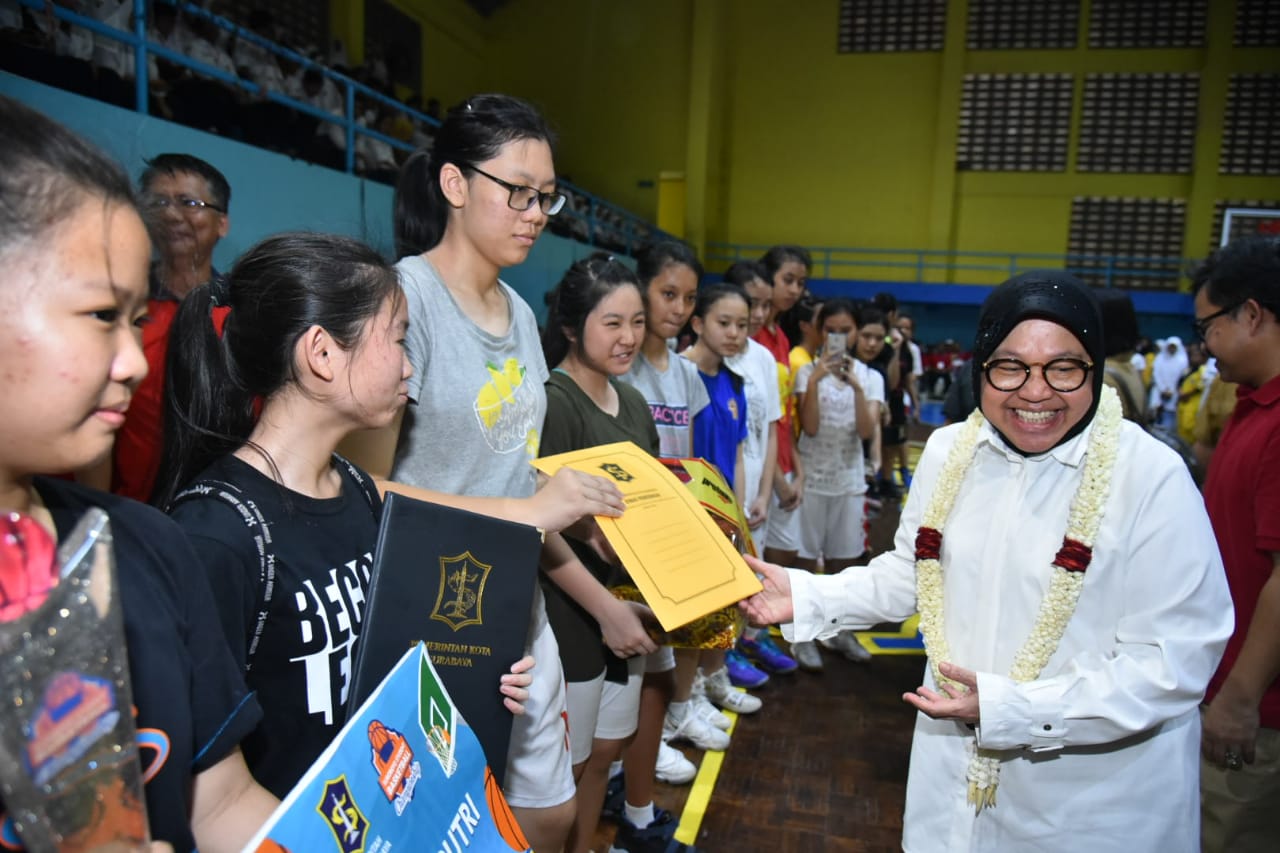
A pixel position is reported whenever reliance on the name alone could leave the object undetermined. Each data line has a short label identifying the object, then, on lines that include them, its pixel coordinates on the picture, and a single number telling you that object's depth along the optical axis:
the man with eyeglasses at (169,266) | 1.51
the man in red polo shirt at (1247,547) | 1.59
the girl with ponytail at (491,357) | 1.36
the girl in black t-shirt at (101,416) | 0.55
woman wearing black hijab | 1.22
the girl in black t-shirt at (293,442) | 0.96
